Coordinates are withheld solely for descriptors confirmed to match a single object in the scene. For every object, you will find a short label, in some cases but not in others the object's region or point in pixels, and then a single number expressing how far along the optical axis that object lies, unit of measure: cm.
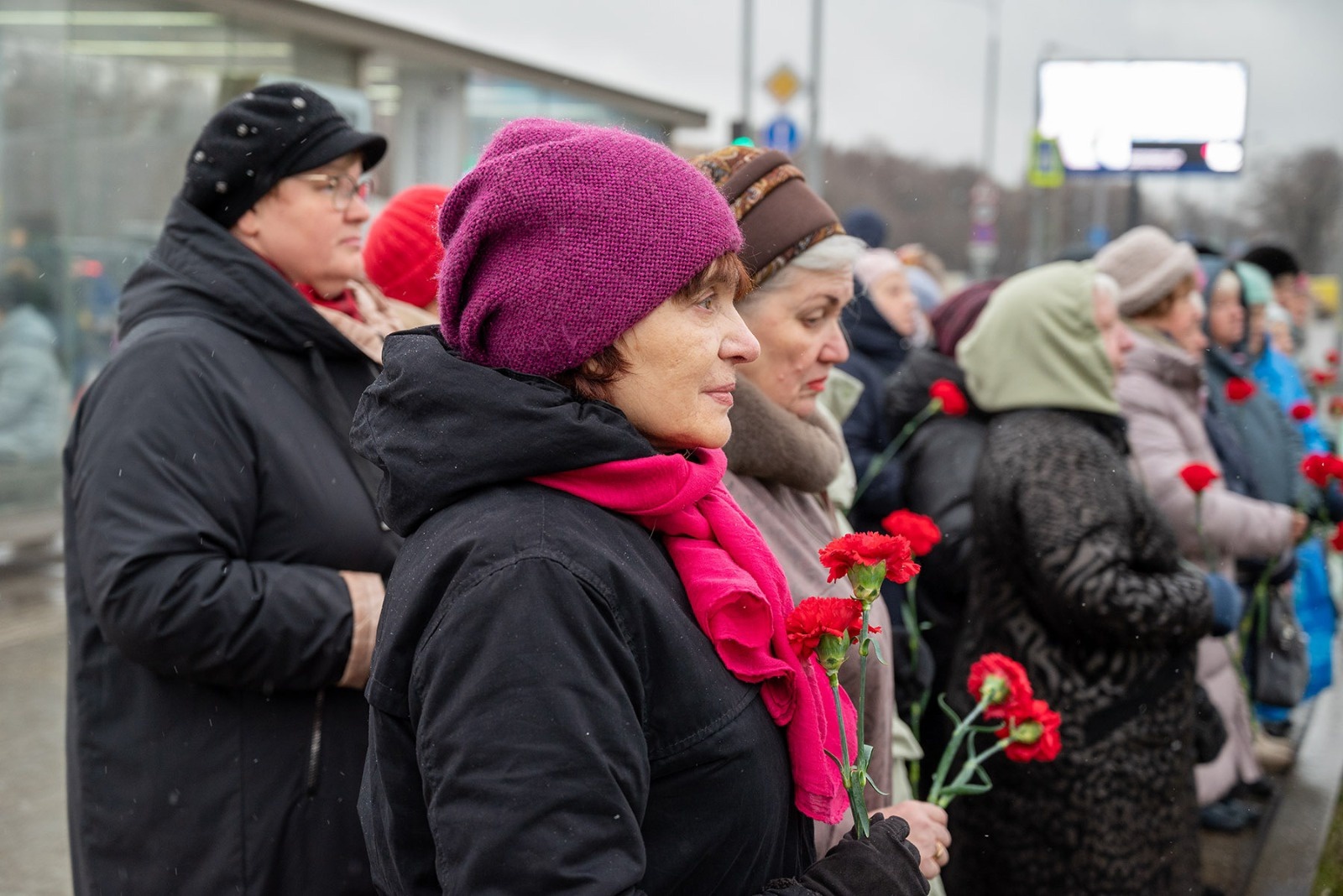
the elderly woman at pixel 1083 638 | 297
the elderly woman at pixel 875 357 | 443
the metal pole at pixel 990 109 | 3744
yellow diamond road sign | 1288
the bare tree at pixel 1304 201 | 1647
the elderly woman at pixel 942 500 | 375
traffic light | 1097
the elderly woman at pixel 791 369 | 220
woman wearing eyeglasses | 221
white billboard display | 1161
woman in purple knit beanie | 125
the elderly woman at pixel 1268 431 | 532
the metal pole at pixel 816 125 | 1603
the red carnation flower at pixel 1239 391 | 477
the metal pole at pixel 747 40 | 1580
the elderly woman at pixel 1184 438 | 434
